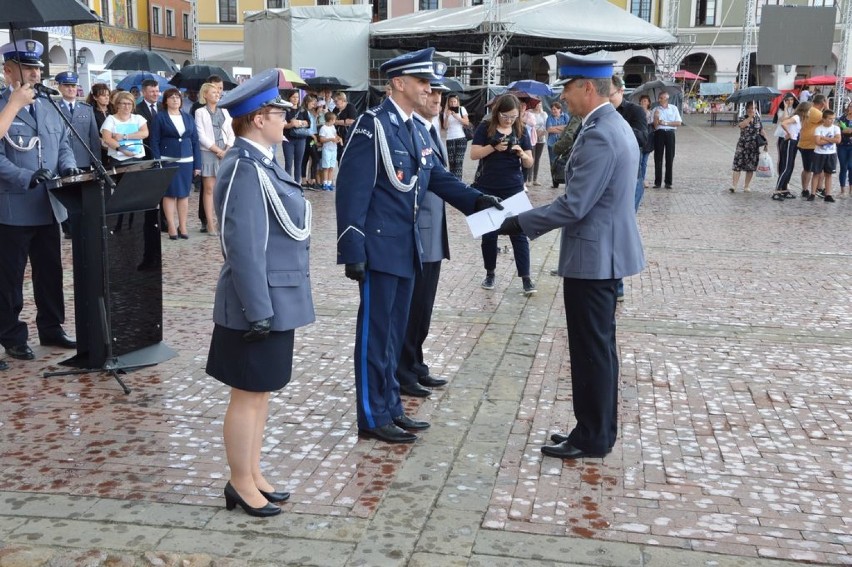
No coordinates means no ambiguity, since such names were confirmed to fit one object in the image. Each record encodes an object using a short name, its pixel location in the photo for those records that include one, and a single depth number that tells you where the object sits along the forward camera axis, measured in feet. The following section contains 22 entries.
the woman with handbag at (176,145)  35.09
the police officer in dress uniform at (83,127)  28.96
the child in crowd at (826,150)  50.70
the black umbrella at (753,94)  91.04
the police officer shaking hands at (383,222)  15.24
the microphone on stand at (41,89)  18.54
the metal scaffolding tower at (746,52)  144.56
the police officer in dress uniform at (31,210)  19.42
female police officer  12.19
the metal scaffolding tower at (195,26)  143.89
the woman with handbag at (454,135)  50.70
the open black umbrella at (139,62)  71.61
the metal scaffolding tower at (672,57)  121.49
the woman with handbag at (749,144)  53.16
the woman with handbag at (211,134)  36.42
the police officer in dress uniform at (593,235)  14.55
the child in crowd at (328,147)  55.31
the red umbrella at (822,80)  143.43
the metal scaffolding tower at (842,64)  117.50
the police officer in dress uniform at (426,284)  17.62
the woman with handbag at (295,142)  50.52
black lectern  19.13
